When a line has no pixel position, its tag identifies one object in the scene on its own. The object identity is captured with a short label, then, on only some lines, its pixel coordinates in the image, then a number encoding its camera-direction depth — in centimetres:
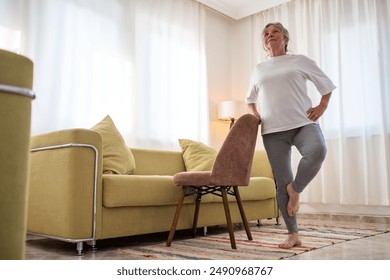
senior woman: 204
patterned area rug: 196
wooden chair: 215
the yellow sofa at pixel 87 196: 206
